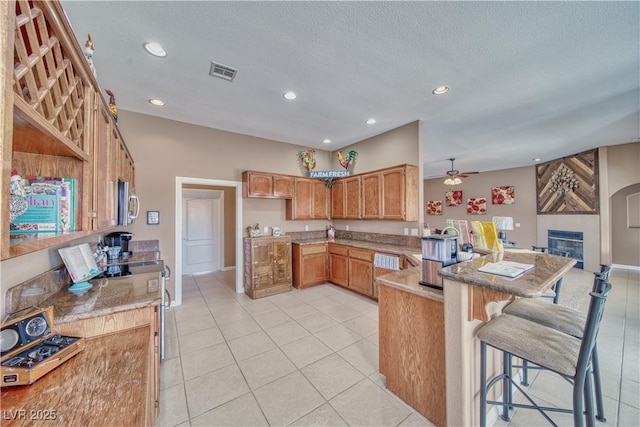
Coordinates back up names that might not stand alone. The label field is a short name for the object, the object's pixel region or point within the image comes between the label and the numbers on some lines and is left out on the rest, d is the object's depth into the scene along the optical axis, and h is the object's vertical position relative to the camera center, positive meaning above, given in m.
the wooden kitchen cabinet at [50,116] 0.69 +0.44
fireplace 5.89 -0.75
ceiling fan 5.82 +0.99
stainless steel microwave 2.19 +0.13
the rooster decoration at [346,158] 4.98 +1.26
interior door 5.75 -0.48
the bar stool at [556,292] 2.12 -0.72
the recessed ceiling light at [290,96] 2.94 +1.56
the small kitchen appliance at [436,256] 1.68 -0.30
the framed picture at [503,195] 7.50 +0.64
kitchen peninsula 1.35 -0.79
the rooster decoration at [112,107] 2.30 +1.11
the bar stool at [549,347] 1.13 -0.74
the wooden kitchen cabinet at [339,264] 4.44 -0.98
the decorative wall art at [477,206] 8.12 +0.32
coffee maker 3.03 -0.31
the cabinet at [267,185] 4.30 +0.60
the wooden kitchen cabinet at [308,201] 4.86 +0.32
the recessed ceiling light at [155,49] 2.08 +1.54
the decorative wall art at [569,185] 5.59 +0.77
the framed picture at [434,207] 9.43 +0.32
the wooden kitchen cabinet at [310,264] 4.52 -0.98
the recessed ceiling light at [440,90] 2.80 +1.54
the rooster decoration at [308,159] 5.12 +1.27
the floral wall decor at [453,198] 8.76 +0.66
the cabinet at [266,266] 4.11 -0.92
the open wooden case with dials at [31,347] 0.94 -0.61
